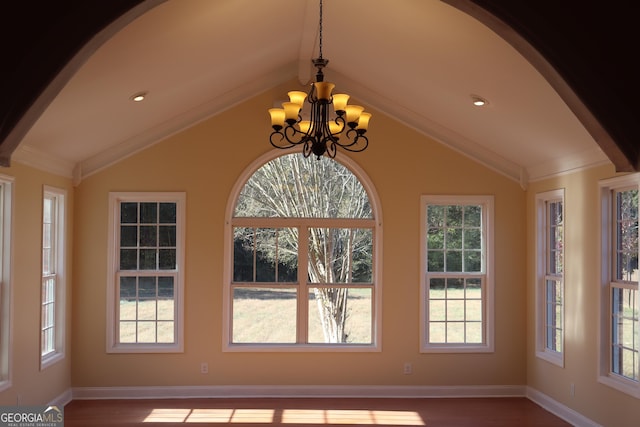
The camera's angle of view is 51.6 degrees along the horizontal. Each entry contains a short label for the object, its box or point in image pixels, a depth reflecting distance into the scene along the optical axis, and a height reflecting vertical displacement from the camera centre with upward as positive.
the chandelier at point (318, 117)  4.50 +0.83
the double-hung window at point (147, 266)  7.24 -0.34
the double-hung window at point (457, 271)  7.37 -0.39
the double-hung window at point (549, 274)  6.79 -0.40
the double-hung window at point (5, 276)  5.43 -0.34
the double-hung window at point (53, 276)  6.56 -0.42
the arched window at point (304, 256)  7.39 -0.23
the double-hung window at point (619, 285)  5.39 -0.40
